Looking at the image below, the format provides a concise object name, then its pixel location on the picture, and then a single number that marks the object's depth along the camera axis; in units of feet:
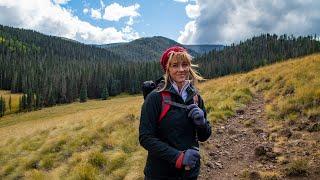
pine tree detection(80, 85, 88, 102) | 297.46
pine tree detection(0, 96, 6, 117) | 259.82
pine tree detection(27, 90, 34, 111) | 270.51
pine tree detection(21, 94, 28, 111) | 269.97
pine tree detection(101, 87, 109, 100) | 311.95
